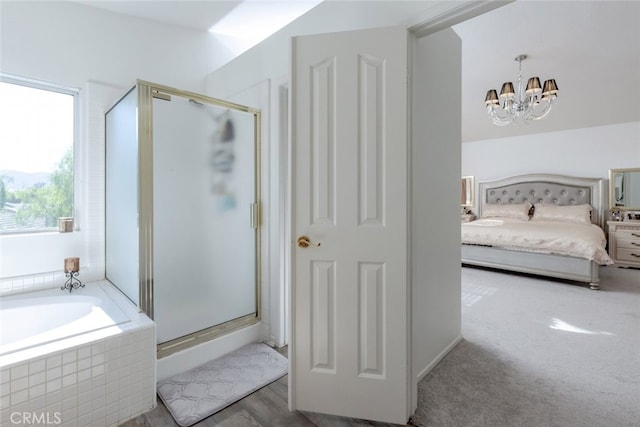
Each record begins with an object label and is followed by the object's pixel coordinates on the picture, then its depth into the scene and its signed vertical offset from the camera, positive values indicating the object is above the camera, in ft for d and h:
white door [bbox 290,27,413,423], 4.87 -0.23
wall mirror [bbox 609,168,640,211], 15.97 +1.09
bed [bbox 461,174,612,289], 12.10 -0.82
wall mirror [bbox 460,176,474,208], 21.52 +1.35
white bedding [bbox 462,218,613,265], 11.80 -1.17
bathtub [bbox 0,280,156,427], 4.31 -2.37
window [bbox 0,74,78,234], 6.82 +1.40
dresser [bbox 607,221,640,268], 15.23 -1.70
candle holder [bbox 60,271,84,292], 7.24 -1.64
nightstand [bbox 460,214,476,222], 20.39 -0.46
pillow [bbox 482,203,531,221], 18.11 -0.06
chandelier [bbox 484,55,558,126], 9.95 +3.88
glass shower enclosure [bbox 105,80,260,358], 6.32 +0.04
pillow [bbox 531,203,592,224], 16.46 -0.19
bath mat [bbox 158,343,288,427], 5.36 -3.39
